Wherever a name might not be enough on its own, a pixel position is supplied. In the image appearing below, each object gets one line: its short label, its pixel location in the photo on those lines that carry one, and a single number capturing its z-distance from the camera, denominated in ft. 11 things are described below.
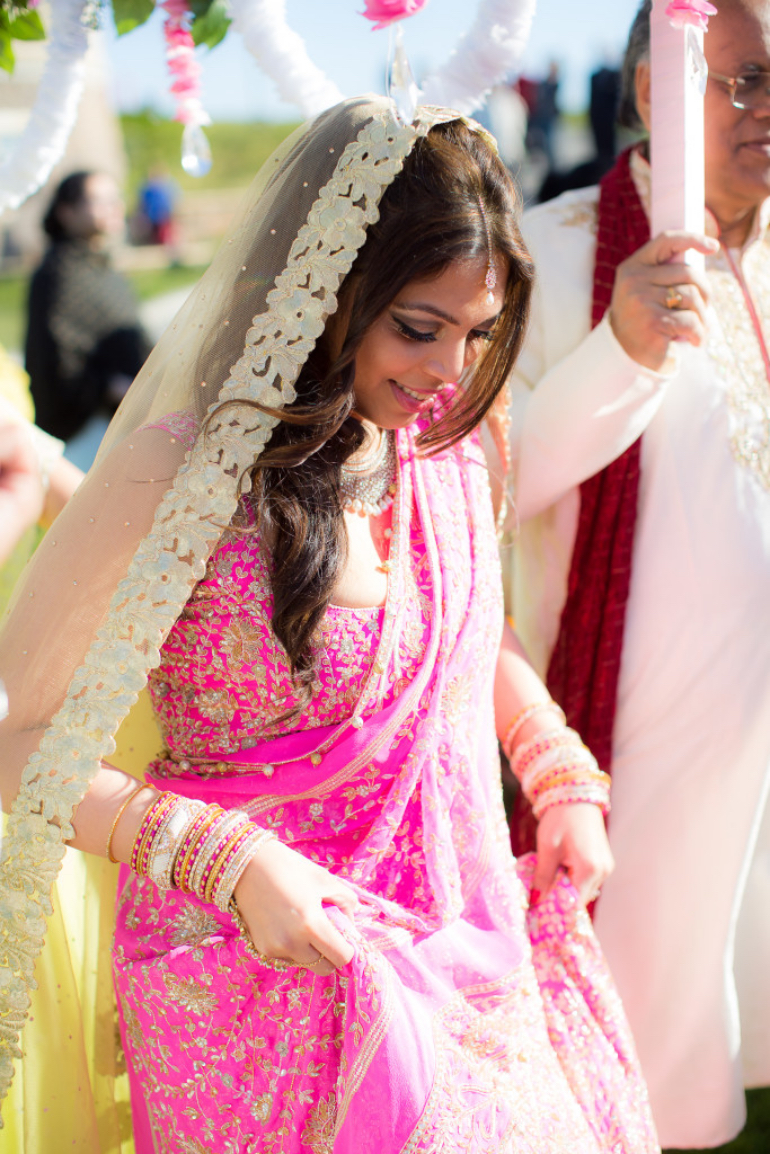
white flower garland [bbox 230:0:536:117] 5.18
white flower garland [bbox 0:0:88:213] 5.16
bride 4.17
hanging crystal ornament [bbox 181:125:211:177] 5.34
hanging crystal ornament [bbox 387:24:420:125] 4.13
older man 6.24
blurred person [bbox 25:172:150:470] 13.48
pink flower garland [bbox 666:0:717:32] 4.98
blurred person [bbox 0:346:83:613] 3.91
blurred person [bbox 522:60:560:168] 34.22
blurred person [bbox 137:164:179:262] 54.75
